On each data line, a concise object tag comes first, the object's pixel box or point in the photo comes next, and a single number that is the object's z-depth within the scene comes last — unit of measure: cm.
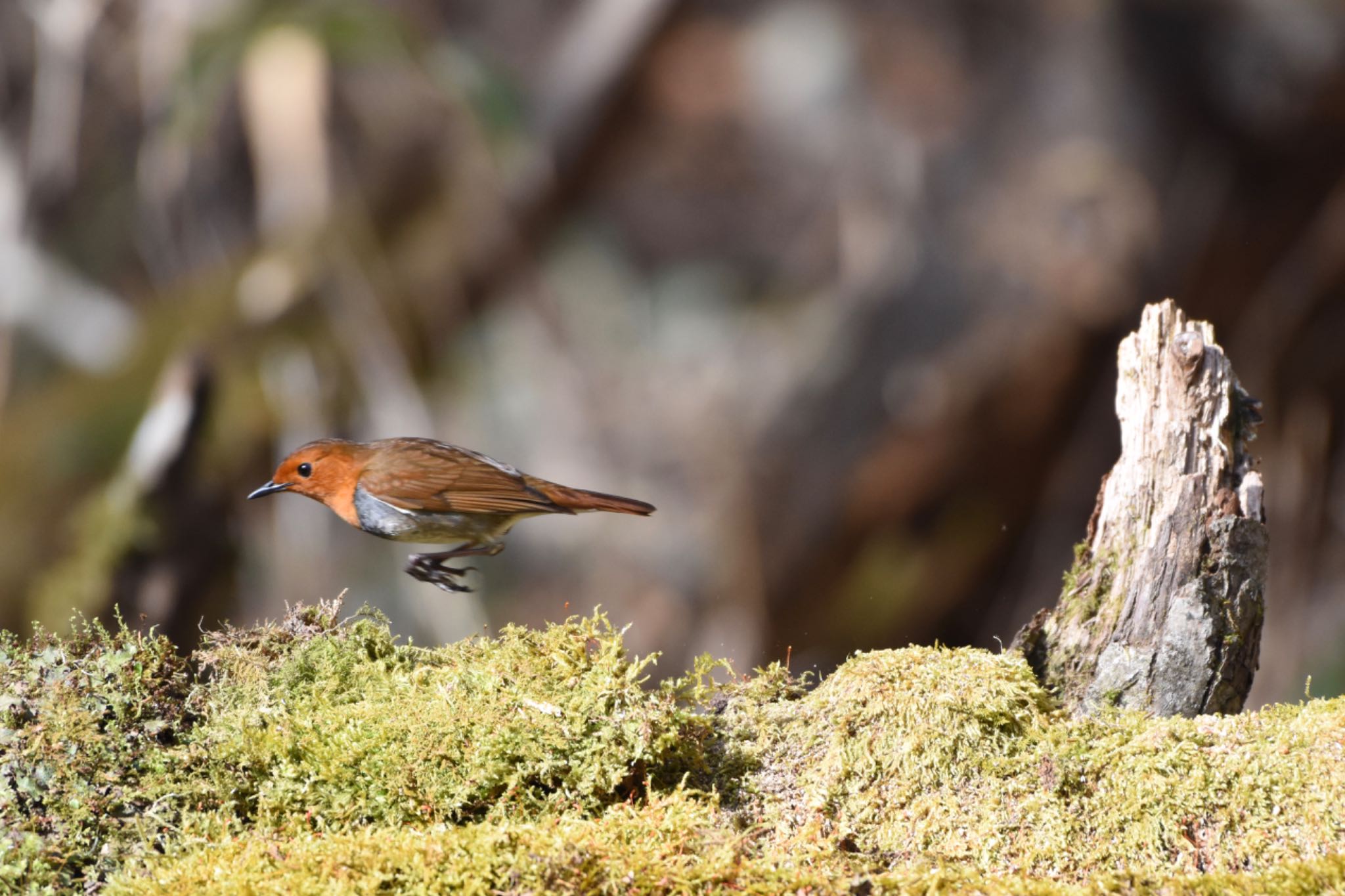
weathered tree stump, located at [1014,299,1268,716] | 510
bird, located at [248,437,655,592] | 461
